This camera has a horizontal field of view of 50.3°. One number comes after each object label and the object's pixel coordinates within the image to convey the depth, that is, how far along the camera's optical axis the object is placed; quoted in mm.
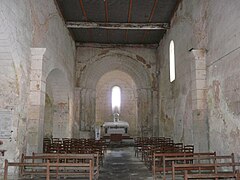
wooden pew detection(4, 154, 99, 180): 5059
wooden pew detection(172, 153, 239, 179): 4095
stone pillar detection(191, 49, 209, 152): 8961
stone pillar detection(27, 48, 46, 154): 8914
